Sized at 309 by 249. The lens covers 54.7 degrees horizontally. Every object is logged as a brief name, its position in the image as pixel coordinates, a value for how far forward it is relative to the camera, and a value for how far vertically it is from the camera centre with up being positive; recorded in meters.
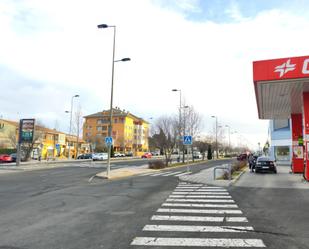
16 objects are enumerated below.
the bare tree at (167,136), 38.62 +2.56
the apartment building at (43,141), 62.81 +2.92
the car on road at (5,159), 49.12 -1.14
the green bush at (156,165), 32.17 -1.09
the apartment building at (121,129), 104.44 +9.49
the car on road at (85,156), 67.53 -0.58
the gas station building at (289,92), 14.77 +3.89
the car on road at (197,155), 71.23 +0.15
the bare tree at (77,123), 57.56 +5.83
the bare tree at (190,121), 42.47 +5.05
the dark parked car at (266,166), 26.16 -0.79
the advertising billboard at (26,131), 34.88 +2.50
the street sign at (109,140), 22.40 +1.04
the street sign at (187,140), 23.90 +1.23
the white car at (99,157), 58.25 -0.62
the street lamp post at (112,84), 22.34 +5.34
